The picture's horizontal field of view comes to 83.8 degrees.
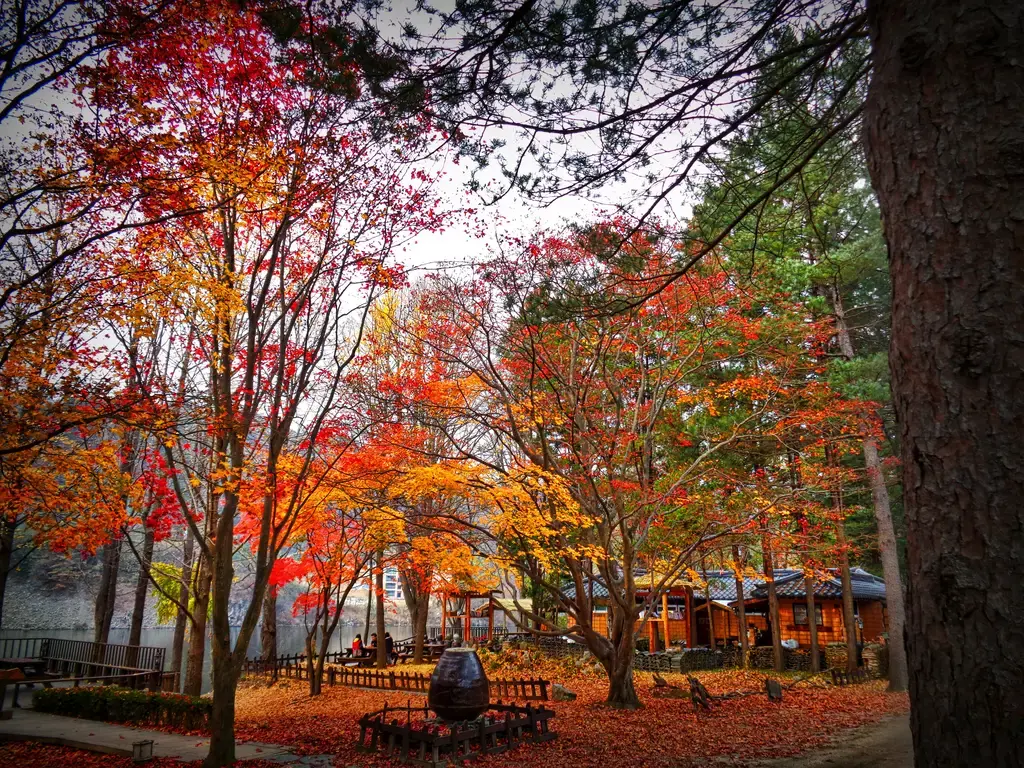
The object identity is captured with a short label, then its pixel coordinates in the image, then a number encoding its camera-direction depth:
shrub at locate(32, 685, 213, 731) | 10.38
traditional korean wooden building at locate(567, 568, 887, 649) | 20.89
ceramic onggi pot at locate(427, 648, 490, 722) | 9.29
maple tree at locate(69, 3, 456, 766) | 6.28
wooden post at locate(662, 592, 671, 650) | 22.04
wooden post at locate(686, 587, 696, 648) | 22.33
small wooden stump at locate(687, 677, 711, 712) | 11.96
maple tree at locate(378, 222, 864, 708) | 11.60
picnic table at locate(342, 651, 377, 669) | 20.33
